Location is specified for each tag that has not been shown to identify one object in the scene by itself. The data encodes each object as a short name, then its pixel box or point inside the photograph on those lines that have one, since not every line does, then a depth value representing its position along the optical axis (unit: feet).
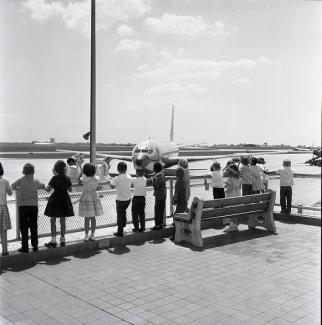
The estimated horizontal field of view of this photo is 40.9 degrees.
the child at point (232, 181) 31.19
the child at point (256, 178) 34.14
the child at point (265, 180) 36.67
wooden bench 26.35
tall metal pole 44.16
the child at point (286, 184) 33.73
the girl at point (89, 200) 25.20
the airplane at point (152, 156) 84.20
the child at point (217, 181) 32.40
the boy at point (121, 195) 26.61
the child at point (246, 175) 33.83
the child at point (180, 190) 28.86
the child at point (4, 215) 21.95
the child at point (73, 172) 47.66
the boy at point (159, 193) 28.58
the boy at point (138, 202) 27.68
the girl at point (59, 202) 23.79
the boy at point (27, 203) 22.75
